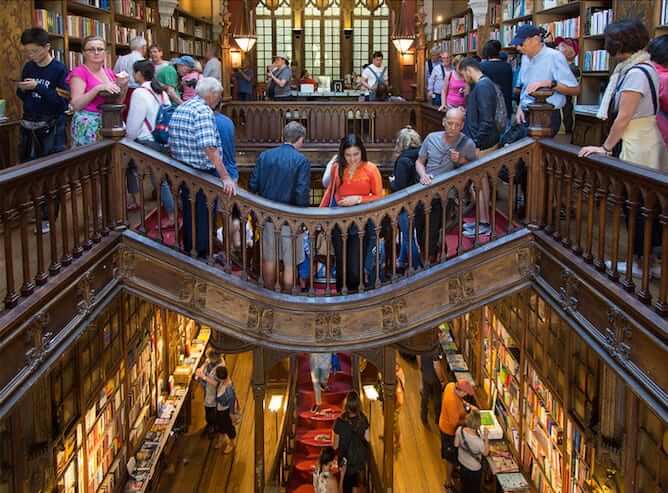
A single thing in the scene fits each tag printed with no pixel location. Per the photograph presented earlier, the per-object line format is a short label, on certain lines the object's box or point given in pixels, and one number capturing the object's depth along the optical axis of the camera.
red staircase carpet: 7.70
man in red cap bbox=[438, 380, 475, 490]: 7.14
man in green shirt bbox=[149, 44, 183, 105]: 6.23
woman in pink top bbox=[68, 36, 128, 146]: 4.78
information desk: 13.35
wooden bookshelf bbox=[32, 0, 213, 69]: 7.82
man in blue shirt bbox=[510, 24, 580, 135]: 5.16
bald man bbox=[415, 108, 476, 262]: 4.97
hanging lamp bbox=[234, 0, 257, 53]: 12.96
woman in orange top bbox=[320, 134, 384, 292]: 5.02
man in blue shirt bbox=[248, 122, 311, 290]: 4.95
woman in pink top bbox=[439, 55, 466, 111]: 7.17
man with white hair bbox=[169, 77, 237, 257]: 4.58
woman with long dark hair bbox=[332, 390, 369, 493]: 7.09
